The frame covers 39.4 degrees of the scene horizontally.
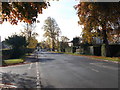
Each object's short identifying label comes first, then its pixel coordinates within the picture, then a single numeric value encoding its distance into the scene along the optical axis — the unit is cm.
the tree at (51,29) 8619
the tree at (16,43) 3788
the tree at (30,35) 5547
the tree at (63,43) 8034
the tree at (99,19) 2370
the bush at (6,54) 3349
